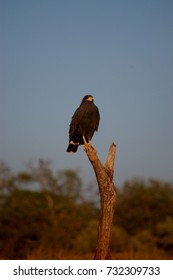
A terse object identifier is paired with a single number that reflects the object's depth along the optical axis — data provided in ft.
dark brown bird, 58.90
